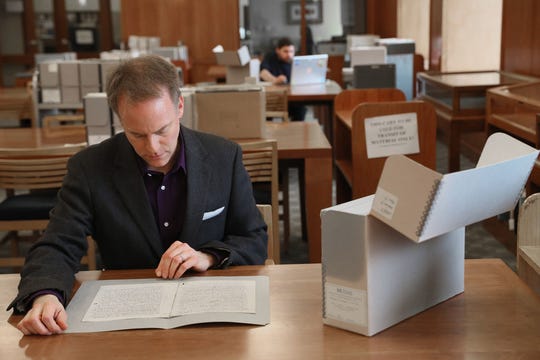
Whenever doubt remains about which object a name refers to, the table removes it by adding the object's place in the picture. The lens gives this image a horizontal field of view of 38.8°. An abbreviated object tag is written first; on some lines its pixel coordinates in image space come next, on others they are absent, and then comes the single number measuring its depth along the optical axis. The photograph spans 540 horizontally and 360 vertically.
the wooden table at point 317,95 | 6.39
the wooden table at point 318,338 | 1.47
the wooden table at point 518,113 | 3.76
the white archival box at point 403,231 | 1.37
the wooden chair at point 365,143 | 3.98
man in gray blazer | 1.89
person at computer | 8.19
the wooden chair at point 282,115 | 4.65
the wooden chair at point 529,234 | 2.10
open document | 1.62
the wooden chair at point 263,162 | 3.44
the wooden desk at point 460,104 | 5.38
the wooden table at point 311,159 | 3.88
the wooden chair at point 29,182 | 3.47
